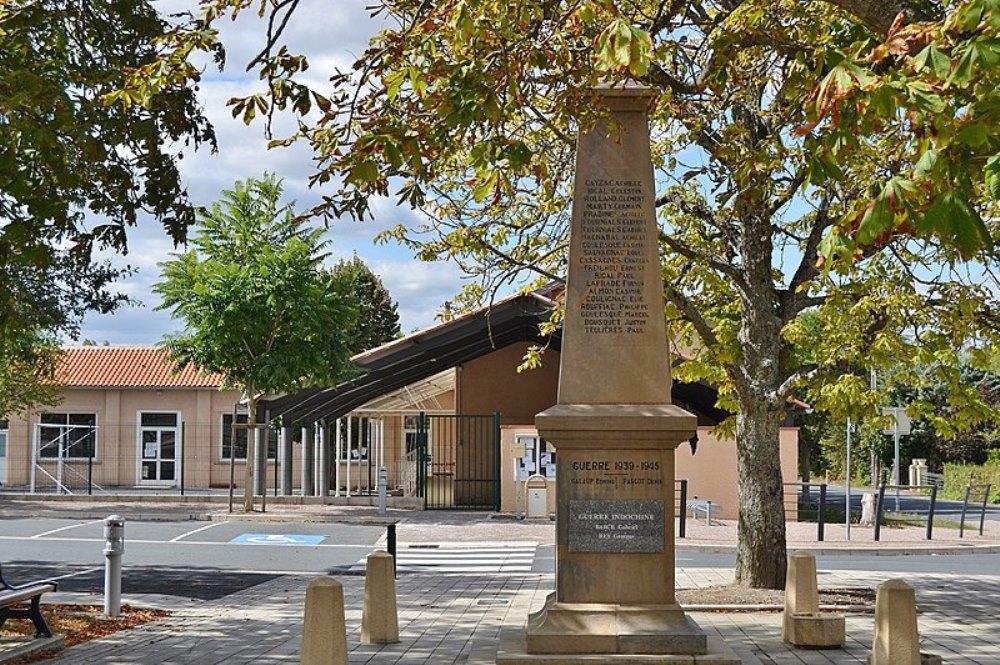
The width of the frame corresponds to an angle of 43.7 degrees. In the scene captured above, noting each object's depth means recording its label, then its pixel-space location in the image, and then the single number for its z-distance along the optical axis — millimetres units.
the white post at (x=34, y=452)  36562
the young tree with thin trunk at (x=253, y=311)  29828
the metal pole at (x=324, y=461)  33688
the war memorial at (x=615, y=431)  9039
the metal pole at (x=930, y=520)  25391
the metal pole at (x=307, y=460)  34688
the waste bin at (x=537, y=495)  28547
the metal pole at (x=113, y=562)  13305
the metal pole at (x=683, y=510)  23622
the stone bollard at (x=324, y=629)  8602
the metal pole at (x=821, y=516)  24038
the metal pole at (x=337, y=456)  33025
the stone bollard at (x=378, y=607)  11336
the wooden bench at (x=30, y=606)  11031
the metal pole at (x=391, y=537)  15805
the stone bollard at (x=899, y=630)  8914
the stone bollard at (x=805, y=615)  10977
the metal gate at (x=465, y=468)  33188
